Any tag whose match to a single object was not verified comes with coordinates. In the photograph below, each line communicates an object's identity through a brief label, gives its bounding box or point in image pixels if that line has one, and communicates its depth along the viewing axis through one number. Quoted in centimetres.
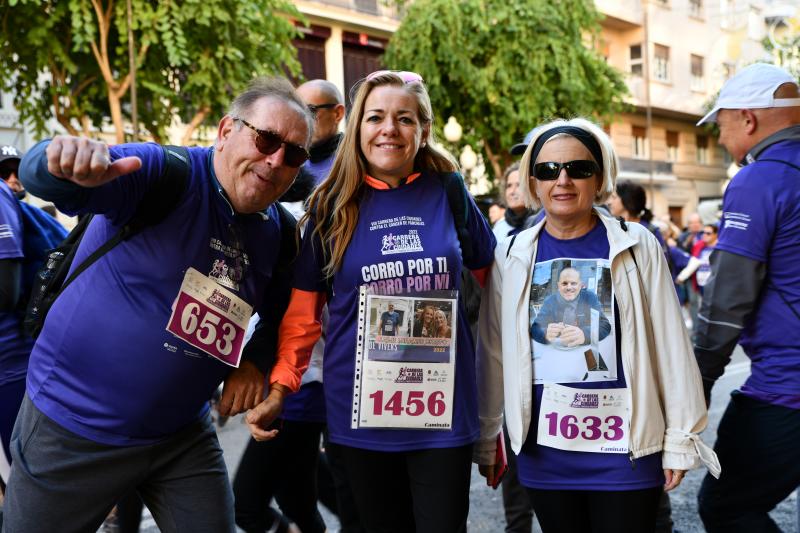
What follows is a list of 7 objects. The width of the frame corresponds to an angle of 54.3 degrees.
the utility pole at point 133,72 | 1023
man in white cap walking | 280
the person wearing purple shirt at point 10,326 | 330
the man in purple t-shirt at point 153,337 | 227
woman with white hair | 249
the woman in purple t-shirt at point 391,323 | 266
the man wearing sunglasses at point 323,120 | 368
